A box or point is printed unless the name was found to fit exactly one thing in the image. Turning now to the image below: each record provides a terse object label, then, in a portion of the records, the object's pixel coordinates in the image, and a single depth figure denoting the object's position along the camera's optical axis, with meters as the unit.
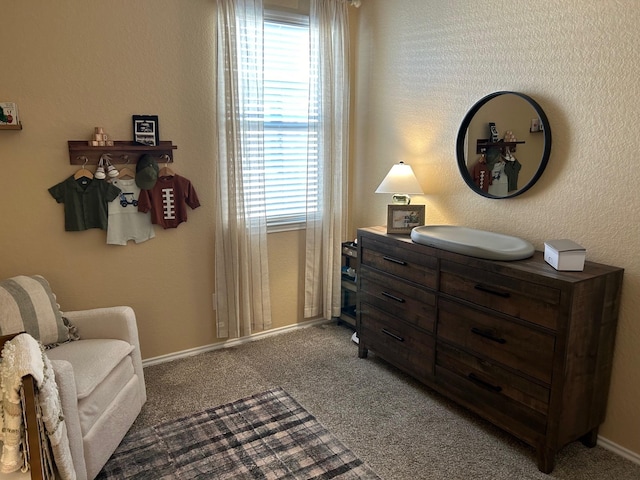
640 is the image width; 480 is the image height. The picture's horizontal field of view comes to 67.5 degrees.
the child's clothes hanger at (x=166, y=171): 3.09
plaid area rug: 2.19
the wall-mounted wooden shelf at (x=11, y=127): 2.57
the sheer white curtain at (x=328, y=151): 3.49
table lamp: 3.10
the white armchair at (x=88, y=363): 1.99
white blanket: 1.60
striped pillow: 2.29
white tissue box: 2.11
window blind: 3.38
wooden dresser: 2.09
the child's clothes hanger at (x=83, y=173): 2.82
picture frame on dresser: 3.02
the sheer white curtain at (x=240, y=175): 3.13
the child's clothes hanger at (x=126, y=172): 2.97
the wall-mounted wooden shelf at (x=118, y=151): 2.81
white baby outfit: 2.96
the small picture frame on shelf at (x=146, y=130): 2.96
